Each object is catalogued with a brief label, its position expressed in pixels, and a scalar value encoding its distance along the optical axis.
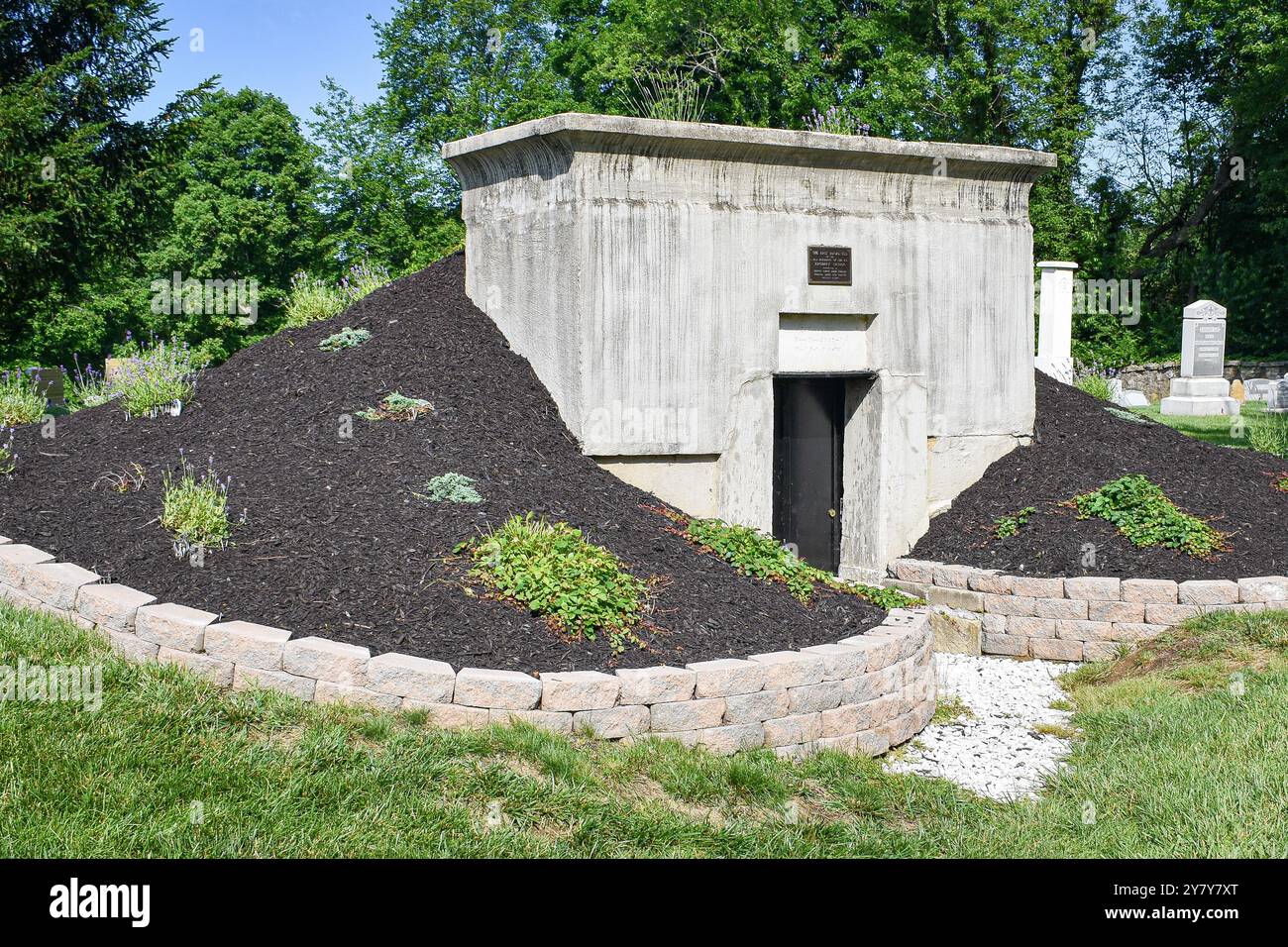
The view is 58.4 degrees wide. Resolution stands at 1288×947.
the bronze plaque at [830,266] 9.64
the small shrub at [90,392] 10.55
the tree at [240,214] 31.31
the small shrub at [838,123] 11.85
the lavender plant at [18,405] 9.41
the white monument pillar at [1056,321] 18.77
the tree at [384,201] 30.80
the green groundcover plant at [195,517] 6.67
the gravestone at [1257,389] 26.72
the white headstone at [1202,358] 24.31
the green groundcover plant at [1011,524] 9.98
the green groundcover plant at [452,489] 7.34
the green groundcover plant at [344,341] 9.79
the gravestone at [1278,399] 23.45
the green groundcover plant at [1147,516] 9.44
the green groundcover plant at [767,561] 7.58
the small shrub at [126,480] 7.75
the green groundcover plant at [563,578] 6.25
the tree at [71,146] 14.98
